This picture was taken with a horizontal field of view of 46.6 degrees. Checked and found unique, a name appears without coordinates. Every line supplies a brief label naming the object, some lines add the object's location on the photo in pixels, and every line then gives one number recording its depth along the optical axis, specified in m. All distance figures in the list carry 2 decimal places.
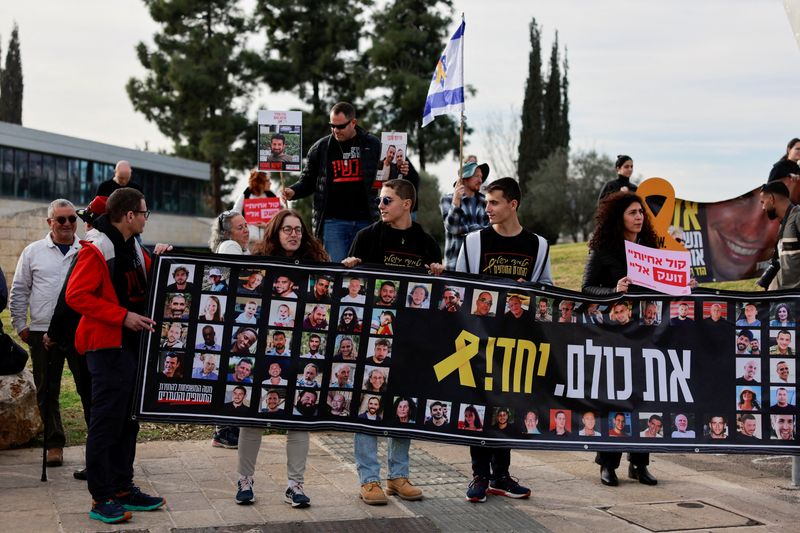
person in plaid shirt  9.47
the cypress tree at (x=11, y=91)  56.44
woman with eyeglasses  5.93
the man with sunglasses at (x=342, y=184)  8.40
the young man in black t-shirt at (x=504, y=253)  6.38
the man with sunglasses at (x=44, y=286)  7.03
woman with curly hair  6.73
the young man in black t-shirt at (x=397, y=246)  6.21
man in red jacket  5.49
